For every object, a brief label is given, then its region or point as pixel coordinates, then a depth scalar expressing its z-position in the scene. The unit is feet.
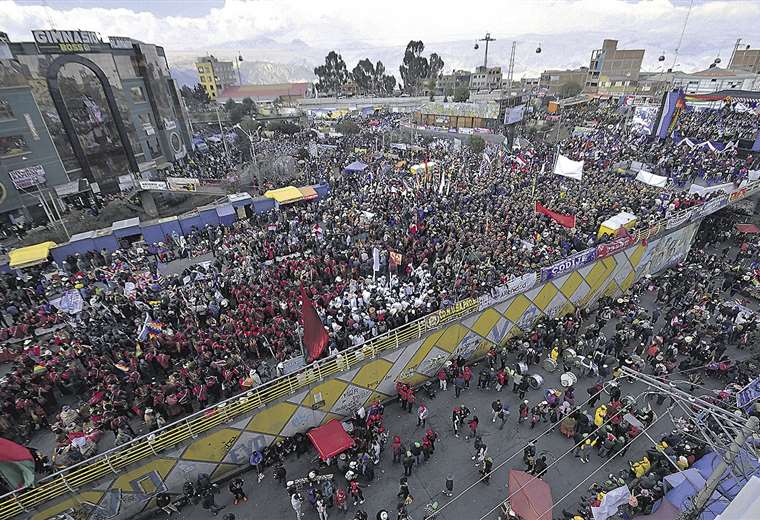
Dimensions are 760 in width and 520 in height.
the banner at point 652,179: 87.17
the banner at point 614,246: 58.75
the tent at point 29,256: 66.23
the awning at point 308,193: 95.37
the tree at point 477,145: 158.20
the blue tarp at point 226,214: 87.69
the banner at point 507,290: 49.50
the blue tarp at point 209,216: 86.43
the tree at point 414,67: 325.83
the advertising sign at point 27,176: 92.84
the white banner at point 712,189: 77.87
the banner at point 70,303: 49.78
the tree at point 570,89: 296.16
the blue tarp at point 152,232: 81.00
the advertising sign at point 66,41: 98.32
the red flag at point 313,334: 36.73
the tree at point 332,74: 349.00
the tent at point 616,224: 64.28
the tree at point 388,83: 342.44
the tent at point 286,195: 92.53
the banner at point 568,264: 53.72
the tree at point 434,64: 335.67
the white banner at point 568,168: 78.54
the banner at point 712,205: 71.20
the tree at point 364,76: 337.52
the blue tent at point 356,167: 111.96
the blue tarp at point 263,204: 93.56
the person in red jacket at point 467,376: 45.19
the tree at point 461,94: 236.96
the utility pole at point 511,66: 157.12
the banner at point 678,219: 66.90
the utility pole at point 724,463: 20.47
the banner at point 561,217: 64.23
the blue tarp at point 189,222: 83.59
